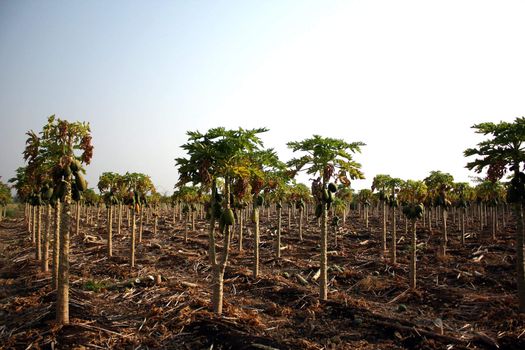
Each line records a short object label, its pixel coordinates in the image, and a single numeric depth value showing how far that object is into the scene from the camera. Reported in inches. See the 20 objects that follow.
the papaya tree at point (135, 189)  741.3
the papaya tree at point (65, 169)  375.2
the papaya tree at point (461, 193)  1016.2
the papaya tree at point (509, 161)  431.5
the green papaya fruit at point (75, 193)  393.0
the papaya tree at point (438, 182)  678.5
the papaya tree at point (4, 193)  1864.7
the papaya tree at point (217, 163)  415.5
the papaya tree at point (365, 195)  1578.2
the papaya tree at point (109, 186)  756.6
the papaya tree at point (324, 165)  493.0
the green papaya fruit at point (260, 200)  750.2
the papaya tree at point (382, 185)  758.2
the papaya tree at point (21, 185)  855.4
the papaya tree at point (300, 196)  1063.1
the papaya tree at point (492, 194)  1149.1
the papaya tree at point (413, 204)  627.8
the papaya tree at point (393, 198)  711.4
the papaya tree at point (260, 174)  462.9
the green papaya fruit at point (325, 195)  505.0
